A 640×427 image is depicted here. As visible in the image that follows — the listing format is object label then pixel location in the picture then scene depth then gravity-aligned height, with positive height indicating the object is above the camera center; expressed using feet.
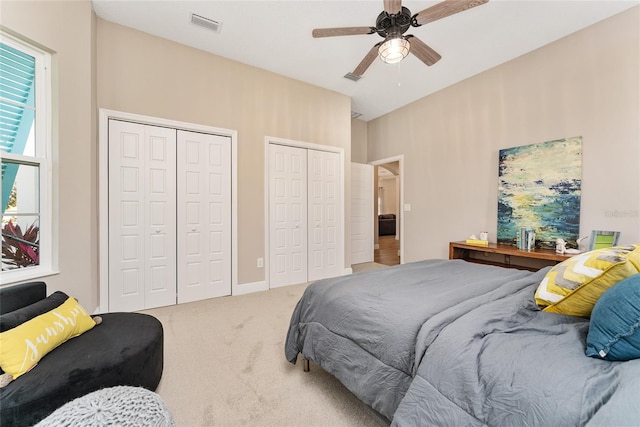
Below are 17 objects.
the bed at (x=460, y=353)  2.55 -1.70
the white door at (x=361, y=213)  18.25 -0.11
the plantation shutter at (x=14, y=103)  6.60 +2.71
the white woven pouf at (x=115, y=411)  1.98 -1.57
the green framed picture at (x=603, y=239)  8.34 -0.84
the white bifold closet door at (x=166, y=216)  9.45 -0.20
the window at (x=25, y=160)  6.59 +1.28
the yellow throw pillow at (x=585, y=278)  3.39 -0.91
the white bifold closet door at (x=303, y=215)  12.82 -0.19
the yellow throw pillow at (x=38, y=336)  3.99 -2.10
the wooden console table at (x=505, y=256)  9.35 -1.83
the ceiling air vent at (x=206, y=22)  9.00 +6.50
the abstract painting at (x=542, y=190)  9.52 +0.83
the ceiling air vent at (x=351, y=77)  12.75 +6.46
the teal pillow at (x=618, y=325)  2.73 -1.19
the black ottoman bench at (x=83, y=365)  3.72 -2.51
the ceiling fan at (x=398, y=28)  6.17 +4.69
